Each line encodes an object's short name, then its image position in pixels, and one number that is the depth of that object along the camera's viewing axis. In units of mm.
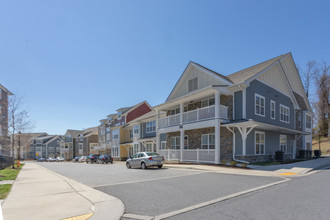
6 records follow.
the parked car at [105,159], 34250
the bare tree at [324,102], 45188
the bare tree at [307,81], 48481
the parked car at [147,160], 18406
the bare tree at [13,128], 26203
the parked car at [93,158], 38606
